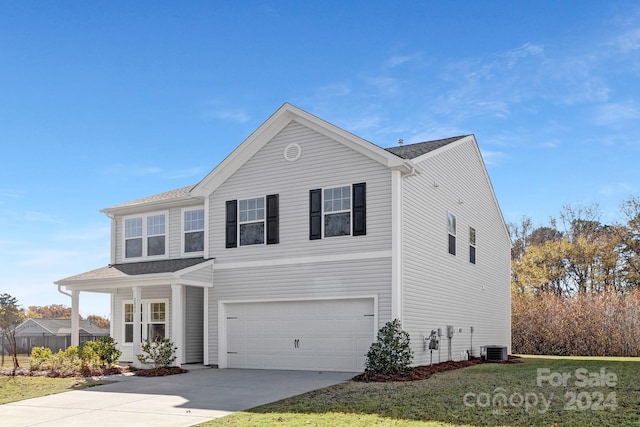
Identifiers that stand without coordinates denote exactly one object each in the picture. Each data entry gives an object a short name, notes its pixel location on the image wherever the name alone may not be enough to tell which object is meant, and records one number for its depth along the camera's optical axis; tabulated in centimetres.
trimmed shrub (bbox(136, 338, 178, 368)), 1798
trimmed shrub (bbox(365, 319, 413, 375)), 1552
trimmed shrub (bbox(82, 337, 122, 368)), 1839
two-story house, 1703
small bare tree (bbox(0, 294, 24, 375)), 2612
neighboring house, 2962
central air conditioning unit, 2228
